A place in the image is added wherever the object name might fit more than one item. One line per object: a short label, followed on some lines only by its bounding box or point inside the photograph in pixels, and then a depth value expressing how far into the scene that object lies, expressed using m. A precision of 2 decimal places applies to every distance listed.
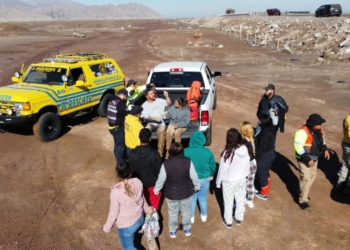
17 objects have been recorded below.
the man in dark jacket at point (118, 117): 6.62
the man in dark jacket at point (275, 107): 6.18
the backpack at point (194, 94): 7.90
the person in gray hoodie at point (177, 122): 6.97
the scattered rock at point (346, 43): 23.79
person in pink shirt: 3.83
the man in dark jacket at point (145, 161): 4.71
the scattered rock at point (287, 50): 26.63
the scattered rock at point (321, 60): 21.65
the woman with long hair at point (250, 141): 5.42
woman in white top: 4.75
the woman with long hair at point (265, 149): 5.45
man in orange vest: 5.21
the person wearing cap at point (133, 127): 5.77
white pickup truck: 8.89
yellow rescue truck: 8.41
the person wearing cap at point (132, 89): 8.92
